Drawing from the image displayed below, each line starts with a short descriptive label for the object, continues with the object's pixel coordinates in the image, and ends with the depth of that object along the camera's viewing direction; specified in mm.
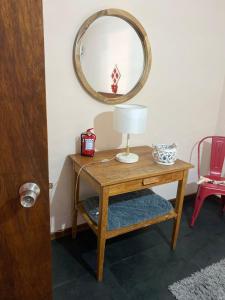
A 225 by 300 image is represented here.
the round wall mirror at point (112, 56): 1663
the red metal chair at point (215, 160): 2240
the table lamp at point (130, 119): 1561
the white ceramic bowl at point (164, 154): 1718
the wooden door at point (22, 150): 582
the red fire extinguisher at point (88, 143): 1765
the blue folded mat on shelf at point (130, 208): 1639
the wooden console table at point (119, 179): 1469
